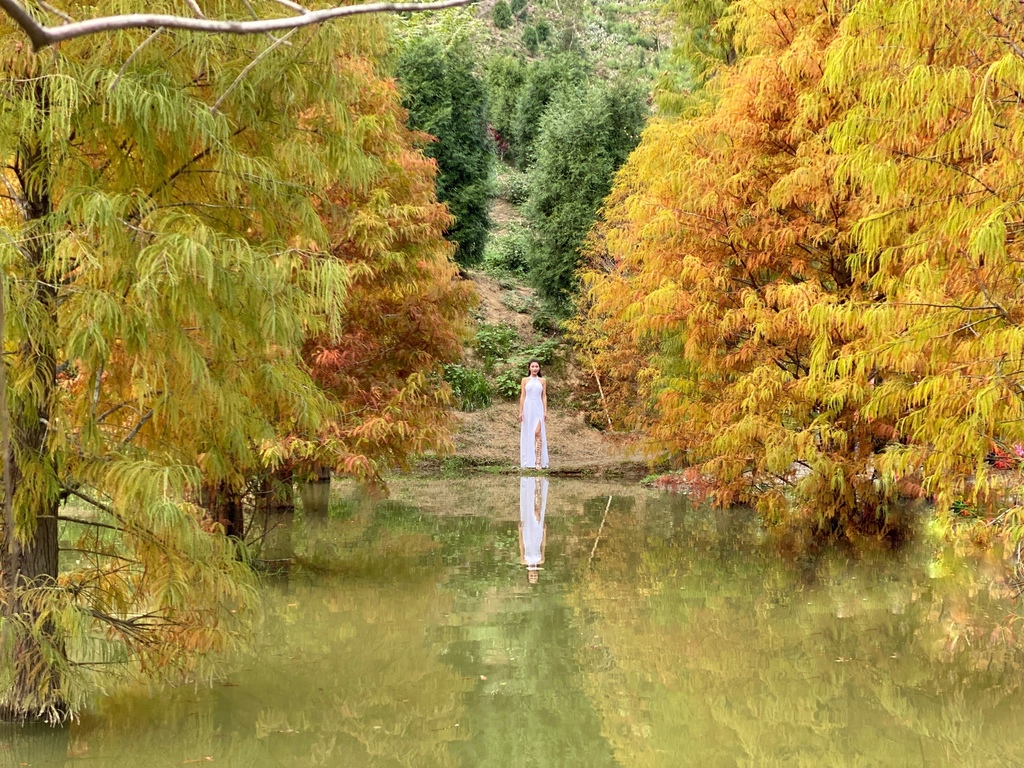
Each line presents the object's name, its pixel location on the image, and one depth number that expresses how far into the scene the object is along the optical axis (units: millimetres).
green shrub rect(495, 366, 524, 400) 23328
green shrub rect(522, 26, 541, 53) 41812
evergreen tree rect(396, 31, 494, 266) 24078
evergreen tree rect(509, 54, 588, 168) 31250
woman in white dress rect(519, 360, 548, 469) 17359
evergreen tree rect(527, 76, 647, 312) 23688
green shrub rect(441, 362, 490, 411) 22656
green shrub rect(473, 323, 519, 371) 24547
